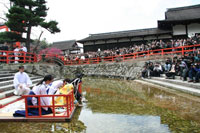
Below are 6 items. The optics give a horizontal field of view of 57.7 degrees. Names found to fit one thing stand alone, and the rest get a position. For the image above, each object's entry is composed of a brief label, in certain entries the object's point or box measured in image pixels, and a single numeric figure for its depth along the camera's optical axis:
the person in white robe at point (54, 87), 5.68
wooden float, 5.00
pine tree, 16.50
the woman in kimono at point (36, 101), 5.19
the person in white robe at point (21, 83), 8.07
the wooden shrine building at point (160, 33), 19.72
